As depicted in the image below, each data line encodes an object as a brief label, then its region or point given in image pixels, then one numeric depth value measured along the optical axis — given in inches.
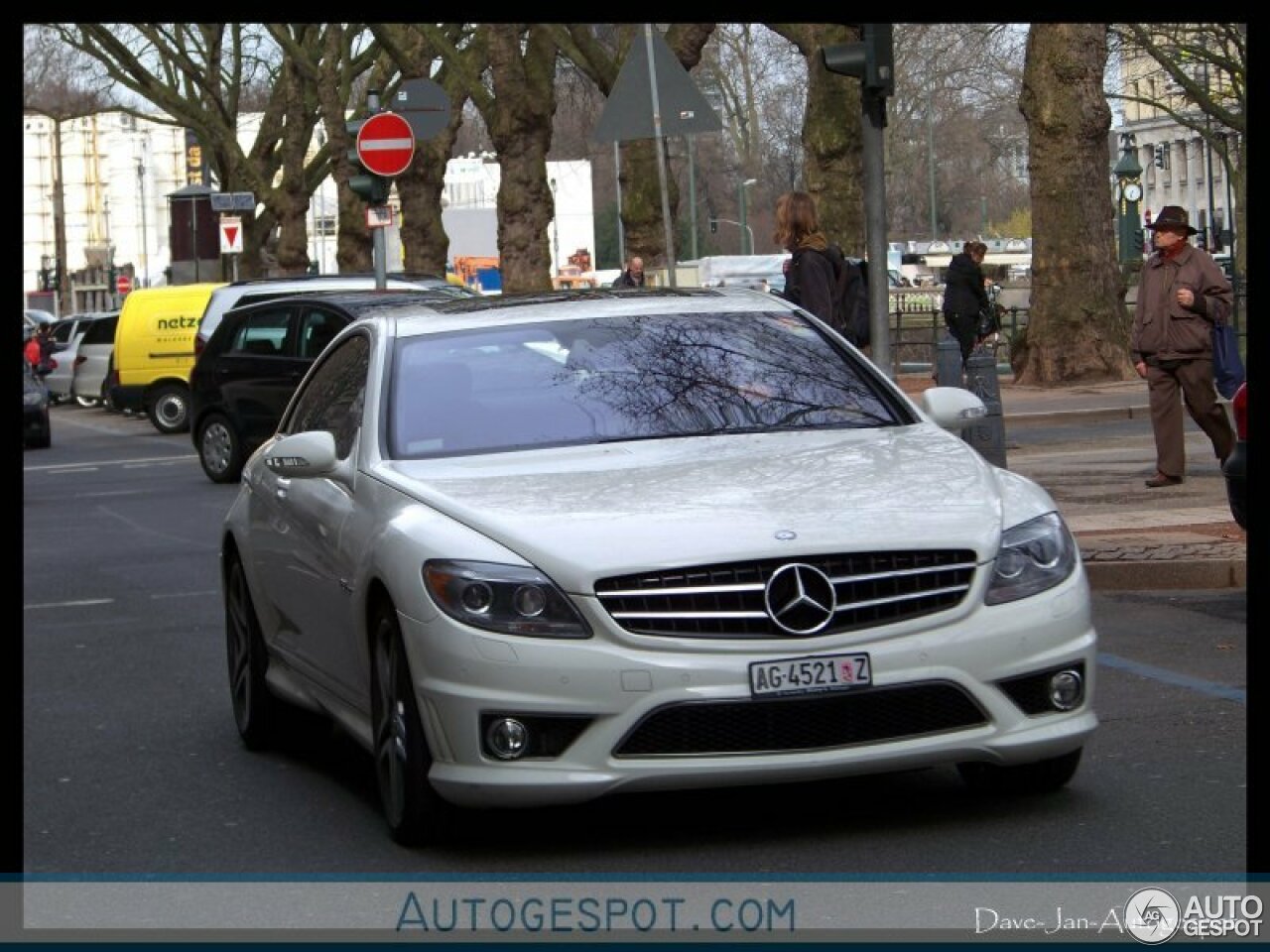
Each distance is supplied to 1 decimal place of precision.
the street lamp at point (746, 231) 3710.9
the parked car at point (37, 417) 1311.5
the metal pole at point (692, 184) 3110.2
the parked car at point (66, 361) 1975.9
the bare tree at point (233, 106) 2194.9
